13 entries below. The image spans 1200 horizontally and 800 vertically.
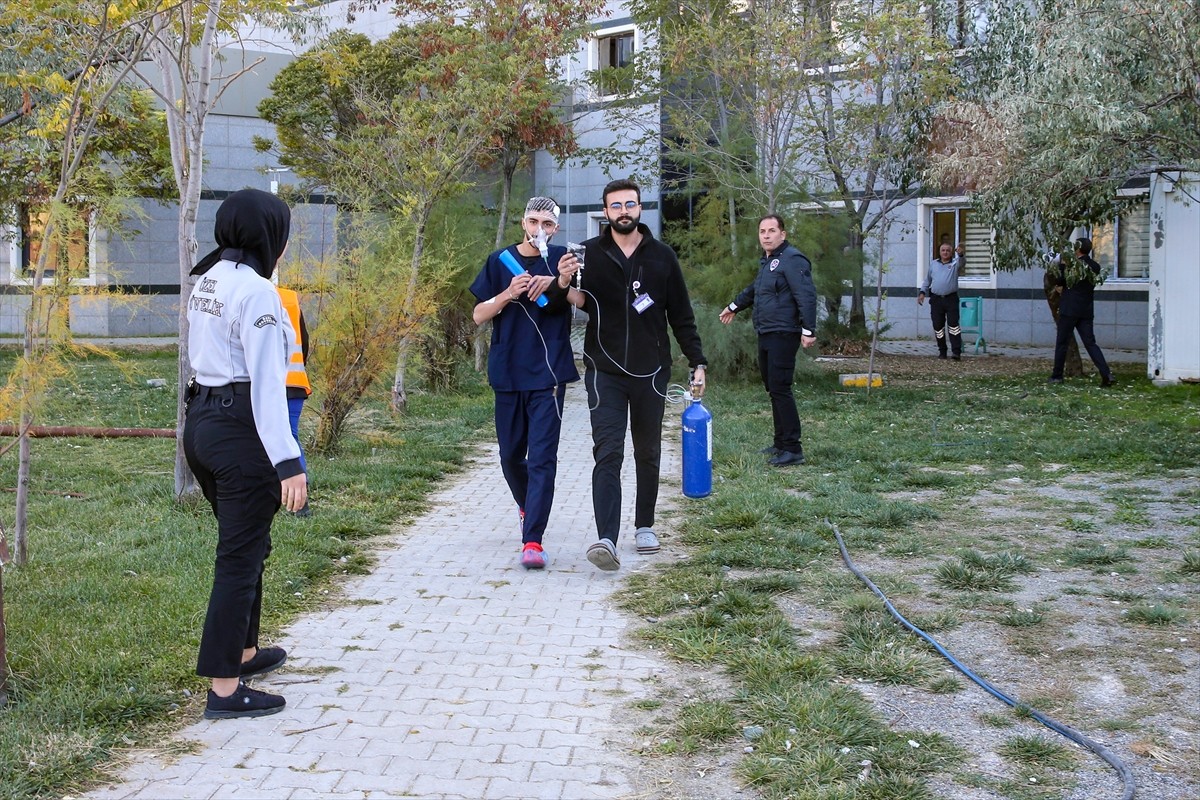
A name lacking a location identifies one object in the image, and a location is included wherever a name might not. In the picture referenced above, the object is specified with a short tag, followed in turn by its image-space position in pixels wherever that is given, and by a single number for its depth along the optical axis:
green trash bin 21.40
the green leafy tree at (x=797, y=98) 14.48
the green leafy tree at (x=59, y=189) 5.75
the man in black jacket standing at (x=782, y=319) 9.32
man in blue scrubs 6.27
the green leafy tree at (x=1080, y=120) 10.32
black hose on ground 3.63
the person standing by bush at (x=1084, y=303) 14.31
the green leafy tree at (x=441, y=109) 11.65
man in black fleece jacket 6.30
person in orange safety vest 6.46
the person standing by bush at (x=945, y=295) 19.75
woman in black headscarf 3.99
